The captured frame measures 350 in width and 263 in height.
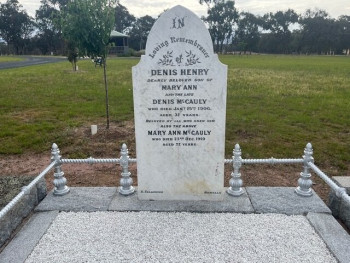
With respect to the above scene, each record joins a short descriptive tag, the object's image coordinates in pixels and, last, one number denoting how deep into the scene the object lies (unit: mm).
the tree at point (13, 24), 76438
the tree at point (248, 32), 84562
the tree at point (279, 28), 85562
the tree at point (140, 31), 82312
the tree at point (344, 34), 78250
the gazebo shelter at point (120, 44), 64506
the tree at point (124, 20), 93938
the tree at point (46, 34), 77625
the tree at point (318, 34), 78562
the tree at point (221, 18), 81375
